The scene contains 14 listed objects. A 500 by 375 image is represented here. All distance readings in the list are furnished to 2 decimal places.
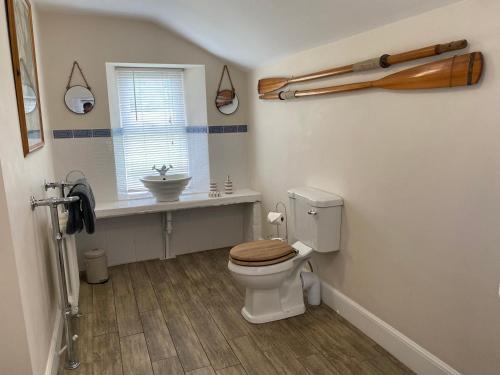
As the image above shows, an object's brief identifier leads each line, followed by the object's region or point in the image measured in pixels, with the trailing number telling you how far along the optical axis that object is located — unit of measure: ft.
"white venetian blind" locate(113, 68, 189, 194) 12.32
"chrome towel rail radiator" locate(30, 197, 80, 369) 6.36
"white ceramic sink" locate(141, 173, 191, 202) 11.24
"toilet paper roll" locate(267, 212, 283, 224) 9.78
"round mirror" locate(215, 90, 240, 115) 12.55
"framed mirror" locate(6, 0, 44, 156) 5.73
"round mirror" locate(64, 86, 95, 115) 10.89
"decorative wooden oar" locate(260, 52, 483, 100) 5.27
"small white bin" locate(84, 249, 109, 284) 10.69
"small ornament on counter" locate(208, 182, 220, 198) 12.35
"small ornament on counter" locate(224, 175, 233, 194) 12.60
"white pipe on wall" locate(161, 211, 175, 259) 12.04
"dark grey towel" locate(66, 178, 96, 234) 7.07
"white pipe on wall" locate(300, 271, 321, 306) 9.11
